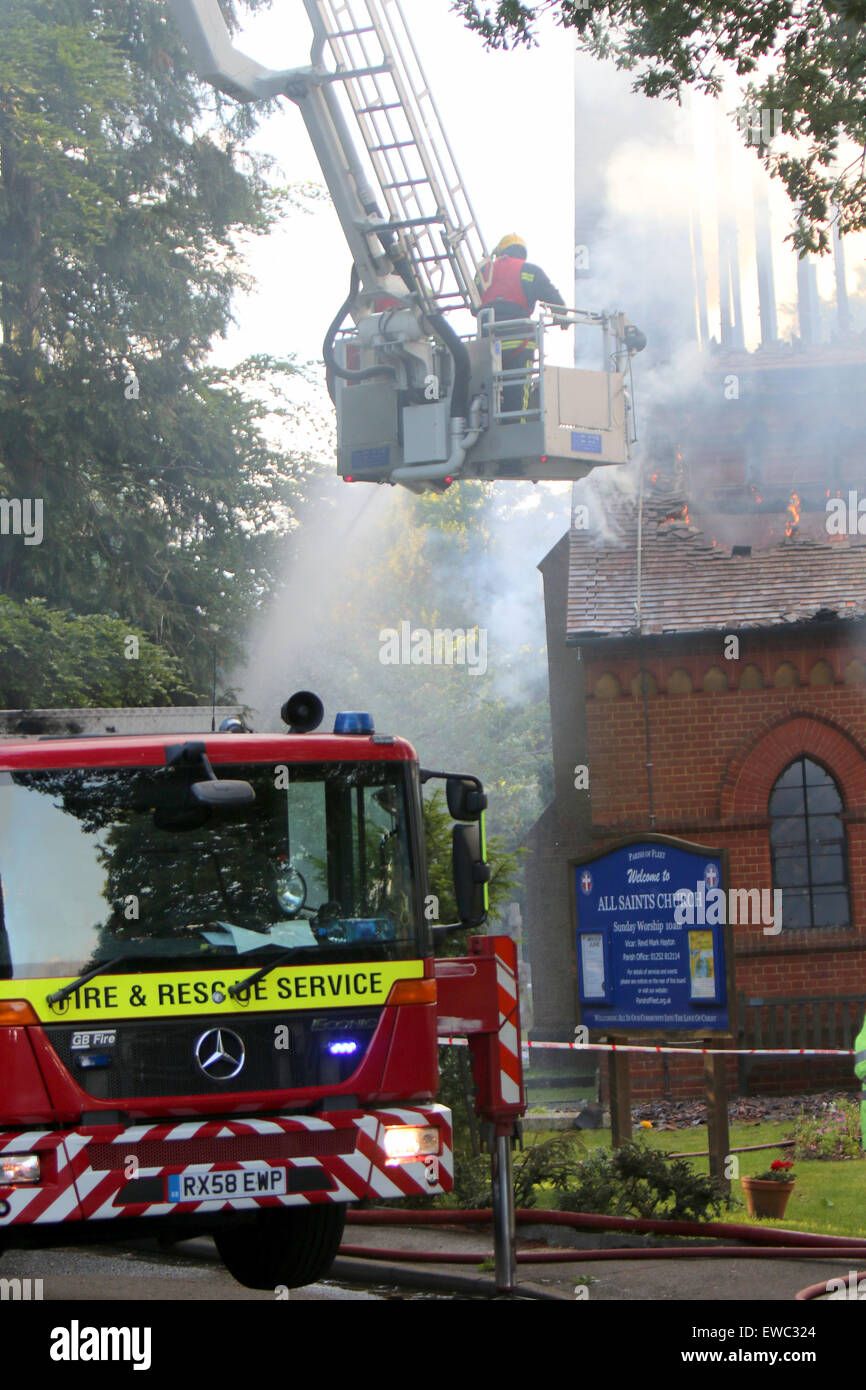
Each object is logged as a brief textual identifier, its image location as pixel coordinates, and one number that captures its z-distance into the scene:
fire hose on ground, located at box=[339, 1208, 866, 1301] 8.13
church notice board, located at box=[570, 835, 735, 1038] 10.79
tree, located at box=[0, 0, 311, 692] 22.62
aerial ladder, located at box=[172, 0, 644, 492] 19.81
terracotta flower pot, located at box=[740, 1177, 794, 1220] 9.66
